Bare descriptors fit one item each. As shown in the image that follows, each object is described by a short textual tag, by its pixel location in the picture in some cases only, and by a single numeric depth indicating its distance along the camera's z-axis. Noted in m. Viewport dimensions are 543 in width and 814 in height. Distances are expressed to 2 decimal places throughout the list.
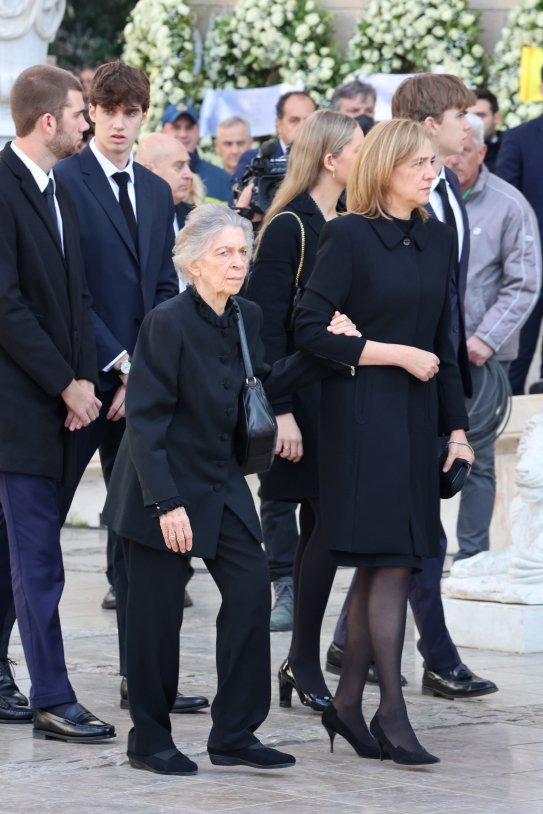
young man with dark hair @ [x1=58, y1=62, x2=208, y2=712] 13.05
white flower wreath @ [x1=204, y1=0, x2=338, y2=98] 27.84
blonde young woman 12.91
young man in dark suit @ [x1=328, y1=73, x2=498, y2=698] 13.27
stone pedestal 15.02
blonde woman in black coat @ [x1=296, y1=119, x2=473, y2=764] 11.20
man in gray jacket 17.42
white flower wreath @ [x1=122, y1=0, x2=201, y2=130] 28.89
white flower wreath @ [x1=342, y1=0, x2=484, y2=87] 26.36
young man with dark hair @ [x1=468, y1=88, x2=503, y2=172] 22.80
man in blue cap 23.20
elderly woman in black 10.90
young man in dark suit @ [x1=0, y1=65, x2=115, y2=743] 11.90
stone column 18.25
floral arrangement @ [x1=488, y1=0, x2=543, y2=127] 25.14
